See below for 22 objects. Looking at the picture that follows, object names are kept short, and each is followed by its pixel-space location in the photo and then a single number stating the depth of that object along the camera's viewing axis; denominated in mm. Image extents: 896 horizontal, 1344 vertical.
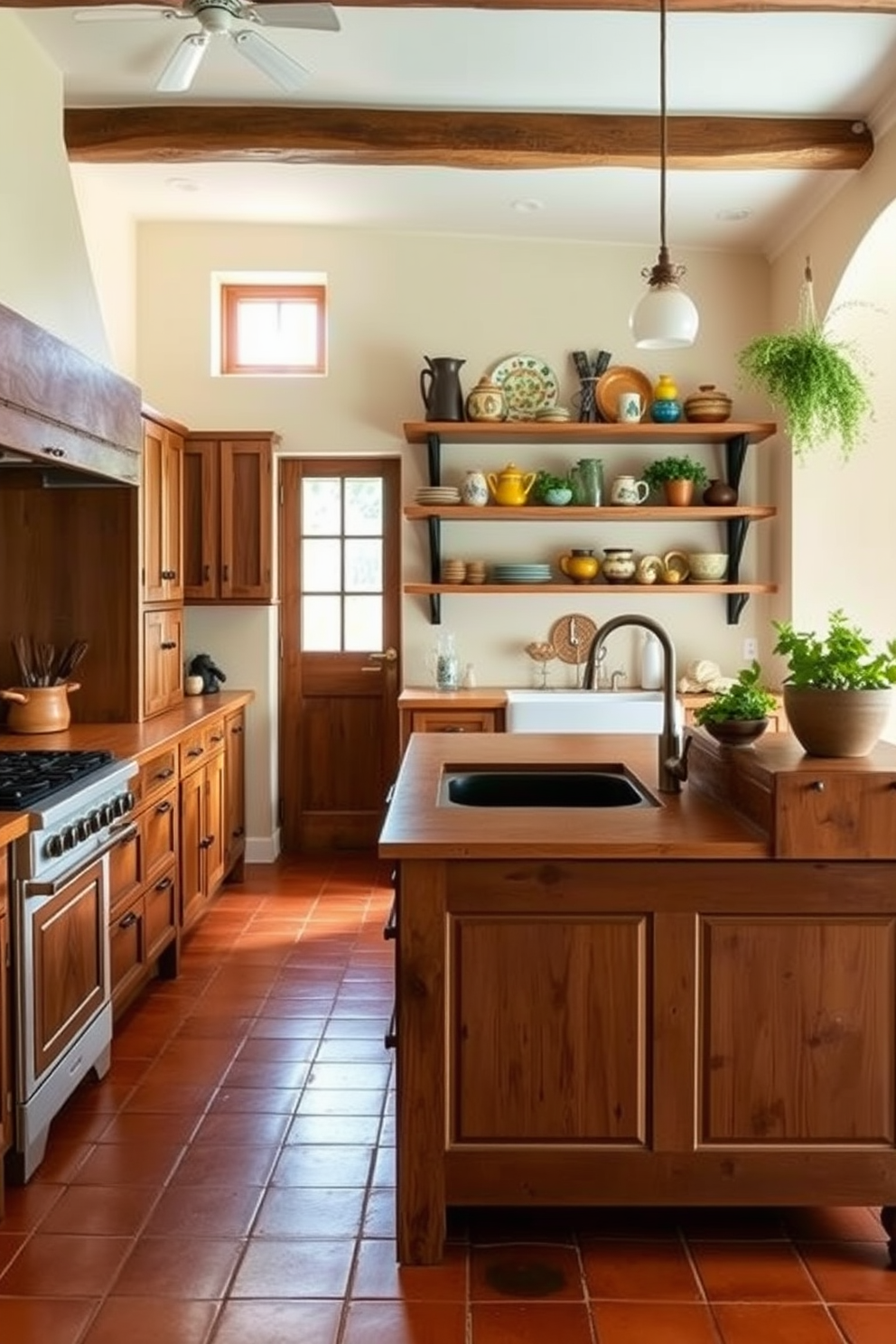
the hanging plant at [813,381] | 4488
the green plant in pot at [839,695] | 2207
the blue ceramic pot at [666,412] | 5246
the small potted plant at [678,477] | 5273
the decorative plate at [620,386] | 5422
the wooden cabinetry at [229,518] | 5277
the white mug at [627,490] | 5234
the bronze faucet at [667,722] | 2406
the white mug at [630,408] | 5234
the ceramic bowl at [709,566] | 5320
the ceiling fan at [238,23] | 2998
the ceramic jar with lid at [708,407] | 5211
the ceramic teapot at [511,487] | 5246
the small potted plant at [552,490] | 5234
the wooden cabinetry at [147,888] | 3346
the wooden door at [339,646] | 5711
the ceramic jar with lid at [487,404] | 5227
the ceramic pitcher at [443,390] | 5242
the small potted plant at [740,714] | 2432
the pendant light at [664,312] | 3039
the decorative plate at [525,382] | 5473
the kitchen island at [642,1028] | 2172
